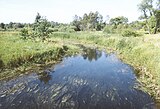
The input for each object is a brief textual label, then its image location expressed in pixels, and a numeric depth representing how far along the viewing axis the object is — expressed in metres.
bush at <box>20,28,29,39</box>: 18.89
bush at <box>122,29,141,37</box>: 23.93
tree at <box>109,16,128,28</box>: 45.48
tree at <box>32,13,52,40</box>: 19.21
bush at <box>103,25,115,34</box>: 32.24
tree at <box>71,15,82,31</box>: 47.87
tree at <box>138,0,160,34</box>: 29.07
